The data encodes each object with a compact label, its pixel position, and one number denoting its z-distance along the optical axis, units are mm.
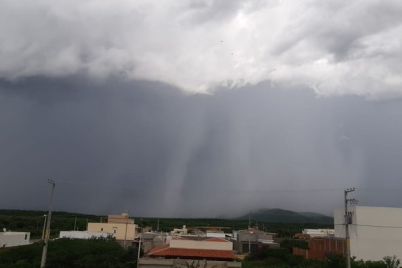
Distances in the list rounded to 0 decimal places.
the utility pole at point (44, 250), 49388
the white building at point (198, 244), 59578
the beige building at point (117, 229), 123312
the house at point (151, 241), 94719
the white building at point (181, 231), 126469
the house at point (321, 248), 79869
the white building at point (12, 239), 97500
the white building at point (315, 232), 136000
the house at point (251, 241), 112088
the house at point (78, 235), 108662
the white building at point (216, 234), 116862
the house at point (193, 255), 51156
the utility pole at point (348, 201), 44256
